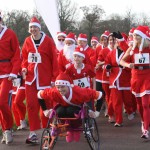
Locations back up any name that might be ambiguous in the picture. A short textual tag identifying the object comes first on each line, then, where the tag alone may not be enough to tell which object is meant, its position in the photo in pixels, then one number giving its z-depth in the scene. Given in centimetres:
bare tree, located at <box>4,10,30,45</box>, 5512
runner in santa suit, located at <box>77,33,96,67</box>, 1030
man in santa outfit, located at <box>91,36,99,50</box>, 1381
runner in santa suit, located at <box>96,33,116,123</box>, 933
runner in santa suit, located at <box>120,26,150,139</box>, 719
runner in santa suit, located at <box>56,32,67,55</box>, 1133
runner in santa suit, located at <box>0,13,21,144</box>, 695
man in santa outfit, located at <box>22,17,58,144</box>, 709
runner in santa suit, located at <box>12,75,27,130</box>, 845
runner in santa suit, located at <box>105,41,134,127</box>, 876
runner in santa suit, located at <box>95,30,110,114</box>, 990
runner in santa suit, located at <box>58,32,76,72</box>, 859
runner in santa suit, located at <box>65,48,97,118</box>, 762
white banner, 1425
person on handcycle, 588
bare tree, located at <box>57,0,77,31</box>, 6199
